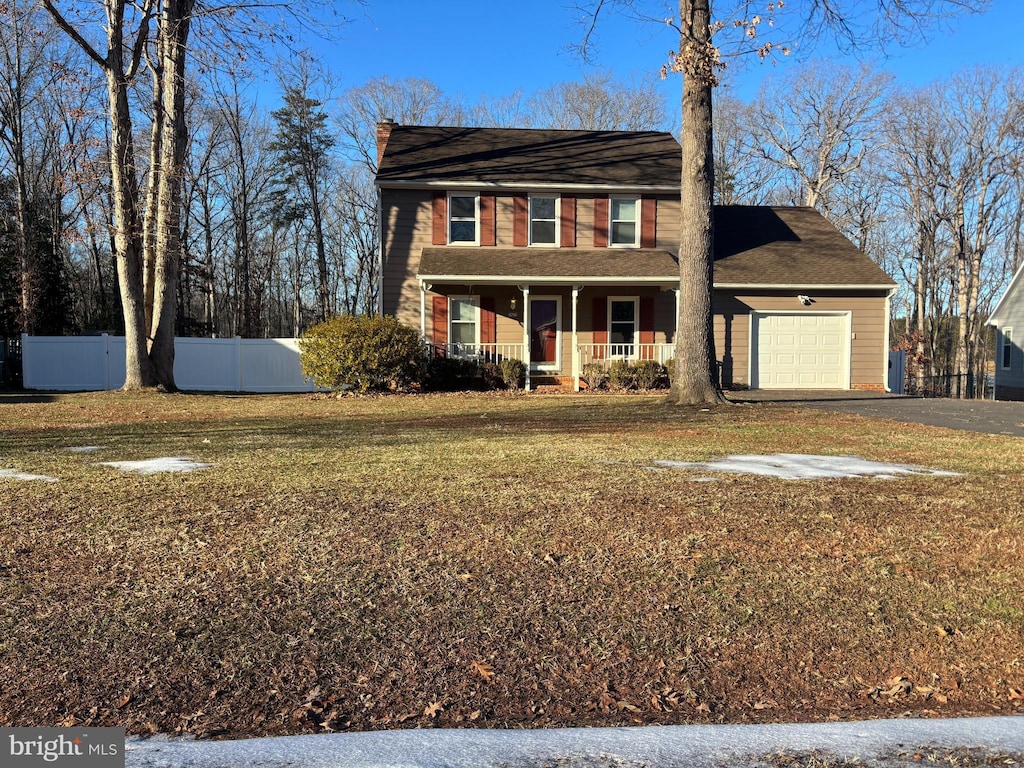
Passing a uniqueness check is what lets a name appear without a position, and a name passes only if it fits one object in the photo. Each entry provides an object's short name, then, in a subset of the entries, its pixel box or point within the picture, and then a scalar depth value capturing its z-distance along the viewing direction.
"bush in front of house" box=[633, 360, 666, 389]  16.58
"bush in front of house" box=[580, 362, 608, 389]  16.70
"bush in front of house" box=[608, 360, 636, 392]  16.54
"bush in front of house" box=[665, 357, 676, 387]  17.12
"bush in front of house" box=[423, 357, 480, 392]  16.14
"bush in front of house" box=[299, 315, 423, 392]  14.70
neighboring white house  23.53
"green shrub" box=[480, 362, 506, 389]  16.61
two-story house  17.72
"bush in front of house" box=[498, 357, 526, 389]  16.50
